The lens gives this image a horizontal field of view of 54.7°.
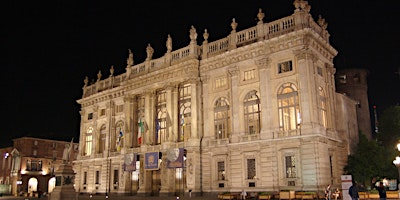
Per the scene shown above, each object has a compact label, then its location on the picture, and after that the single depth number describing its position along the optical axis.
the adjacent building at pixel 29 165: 74.88
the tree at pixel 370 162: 38.41
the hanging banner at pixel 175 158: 42.78
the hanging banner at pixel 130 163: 47.75
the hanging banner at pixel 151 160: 45.38
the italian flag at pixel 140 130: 48.09
